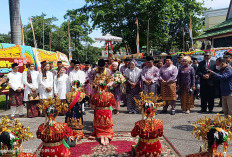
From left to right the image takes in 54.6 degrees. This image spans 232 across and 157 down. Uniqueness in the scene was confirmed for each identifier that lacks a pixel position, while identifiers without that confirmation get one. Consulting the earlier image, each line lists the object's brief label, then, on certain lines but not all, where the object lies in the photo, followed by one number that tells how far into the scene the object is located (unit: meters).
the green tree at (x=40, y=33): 35.84
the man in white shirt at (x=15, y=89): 7.66
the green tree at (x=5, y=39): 38.64
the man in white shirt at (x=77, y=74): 7.91
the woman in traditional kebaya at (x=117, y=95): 7.91
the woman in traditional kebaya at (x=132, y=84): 8.00
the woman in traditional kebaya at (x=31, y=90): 7.83
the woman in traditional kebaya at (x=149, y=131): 3.61
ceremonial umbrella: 16.23
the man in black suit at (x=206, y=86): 7.85
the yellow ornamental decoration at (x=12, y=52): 9.50
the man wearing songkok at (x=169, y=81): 7.62
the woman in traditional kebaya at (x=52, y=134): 3.47
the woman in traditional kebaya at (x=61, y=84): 7.97
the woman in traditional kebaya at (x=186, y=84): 7.61
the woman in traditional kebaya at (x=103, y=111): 5.09
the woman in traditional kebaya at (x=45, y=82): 7.72
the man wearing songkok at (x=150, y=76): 7.71
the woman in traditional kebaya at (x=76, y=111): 5.04
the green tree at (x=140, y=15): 20.77
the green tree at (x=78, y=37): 38.13
